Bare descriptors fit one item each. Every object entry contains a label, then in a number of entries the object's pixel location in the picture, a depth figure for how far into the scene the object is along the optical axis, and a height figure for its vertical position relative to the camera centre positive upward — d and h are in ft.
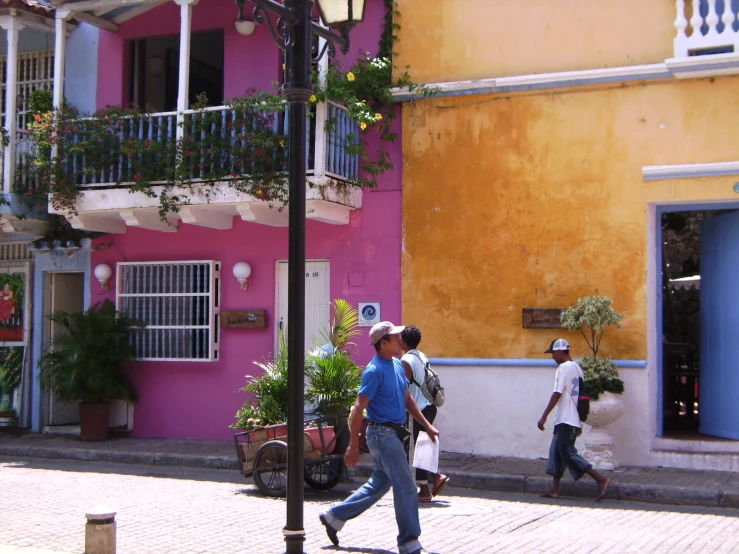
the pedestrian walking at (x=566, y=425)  30.50 -3.68
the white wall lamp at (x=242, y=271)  43.73 +1.99
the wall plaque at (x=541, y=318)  37.70 -0.15
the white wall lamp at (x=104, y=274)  46.96 +1.95
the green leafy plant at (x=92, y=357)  43.88 -2.18
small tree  34.53 -0.49
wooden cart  31.12 -4.80
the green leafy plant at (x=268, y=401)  33.45 -3.19
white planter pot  34.35 -4.42
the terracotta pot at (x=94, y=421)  44.81 -5.29
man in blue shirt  21.48 -3.08
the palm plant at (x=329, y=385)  33.83 -2.65
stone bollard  20.26 -4.86
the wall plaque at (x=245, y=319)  43.68 -0.30
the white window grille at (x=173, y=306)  44.91 +0.33
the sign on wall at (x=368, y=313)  41.60 +0.02
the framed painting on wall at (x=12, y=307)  49.47 +0.26
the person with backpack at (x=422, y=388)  29.43 -2.42
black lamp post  19.92 +1.98
